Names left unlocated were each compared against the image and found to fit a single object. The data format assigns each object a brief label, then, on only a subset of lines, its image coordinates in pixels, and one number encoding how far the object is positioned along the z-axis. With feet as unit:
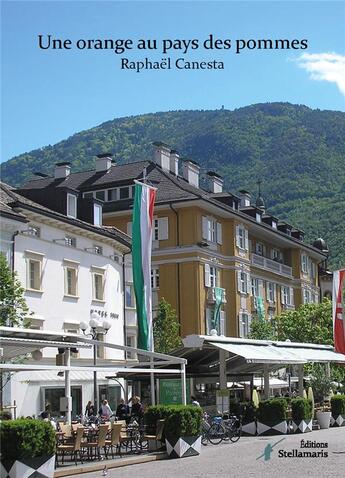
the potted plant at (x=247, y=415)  103.14
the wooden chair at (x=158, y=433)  73.72
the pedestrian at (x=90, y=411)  107.69
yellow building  183.21
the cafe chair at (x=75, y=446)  67.70
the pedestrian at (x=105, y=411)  97.16
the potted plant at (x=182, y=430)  72.84
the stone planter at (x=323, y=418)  114.83
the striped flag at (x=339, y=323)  117.13
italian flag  87.97
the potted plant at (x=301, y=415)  104.27
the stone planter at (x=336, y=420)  119.77
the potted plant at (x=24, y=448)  52.65
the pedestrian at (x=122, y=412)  95.02
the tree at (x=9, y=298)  99.66
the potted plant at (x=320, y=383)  136.87
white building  120.67
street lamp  97.19
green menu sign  88.53
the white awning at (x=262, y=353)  96.73
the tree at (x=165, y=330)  161.68
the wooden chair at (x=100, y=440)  70.74
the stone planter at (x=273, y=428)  101.71
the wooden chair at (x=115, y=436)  73.51
